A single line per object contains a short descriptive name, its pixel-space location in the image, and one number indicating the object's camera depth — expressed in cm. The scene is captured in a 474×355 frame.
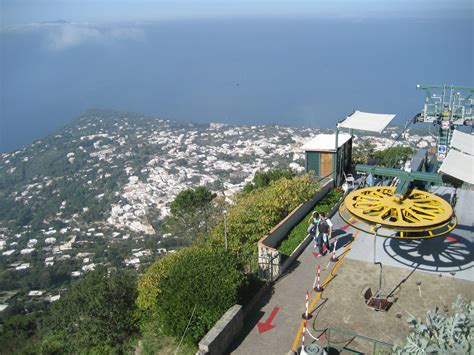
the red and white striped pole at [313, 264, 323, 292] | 1002
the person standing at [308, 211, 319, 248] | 1198
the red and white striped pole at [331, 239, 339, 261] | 1156
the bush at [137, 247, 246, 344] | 859
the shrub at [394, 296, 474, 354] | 586
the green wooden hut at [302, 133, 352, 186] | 1719
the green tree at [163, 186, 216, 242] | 2216
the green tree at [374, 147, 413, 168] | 2248
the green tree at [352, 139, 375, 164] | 2086
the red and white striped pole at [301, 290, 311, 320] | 895
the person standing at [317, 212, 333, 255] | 1159
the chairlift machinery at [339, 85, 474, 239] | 998
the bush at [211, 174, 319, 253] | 1279
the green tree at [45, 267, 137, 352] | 1109
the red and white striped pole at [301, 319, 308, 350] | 833
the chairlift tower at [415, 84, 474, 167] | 2042
